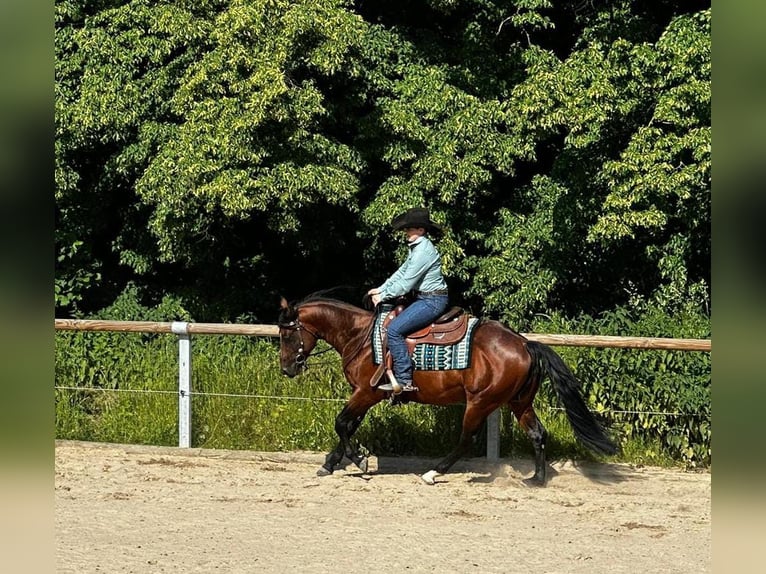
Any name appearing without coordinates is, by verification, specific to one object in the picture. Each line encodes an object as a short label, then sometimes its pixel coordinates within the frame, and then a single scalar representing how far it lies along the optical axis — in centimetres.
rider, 884
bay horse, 889
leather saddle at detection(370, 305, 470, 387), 891
